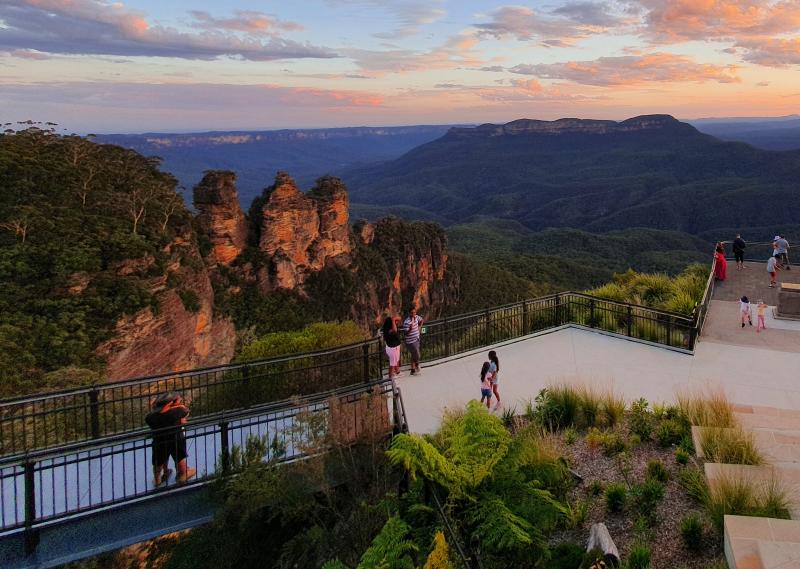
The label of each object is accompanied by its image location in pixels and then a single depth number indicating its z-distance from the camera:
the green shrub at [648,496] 6.97
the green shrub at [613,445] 8.68
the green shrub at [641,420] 9.12
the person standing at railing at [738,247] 24.30
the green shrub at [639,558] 5.77
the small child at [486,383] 10.75
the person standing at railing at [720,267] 22.61
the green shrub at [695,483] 6.92
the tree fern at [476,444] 6.29
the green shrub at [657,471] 7.72
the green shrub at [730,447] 7.61
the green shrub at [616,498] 7.13
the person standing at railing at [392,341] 12.34
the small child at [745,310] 16.72
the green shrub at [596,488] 7.58
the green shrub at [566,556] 5.69
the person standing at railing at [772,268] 21.20
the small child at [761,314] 16.25
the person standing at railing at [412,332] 12.69
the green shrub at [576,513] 6.87
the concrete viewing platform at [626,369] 11.64
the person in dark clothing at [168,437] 7.90
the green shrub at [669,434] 8.85
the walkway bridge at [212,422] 7.05
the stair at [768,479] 5.28
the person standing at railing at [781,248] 23.30
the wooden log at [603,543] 5.76
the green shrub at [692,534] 6.22
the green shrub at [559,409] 10.06
